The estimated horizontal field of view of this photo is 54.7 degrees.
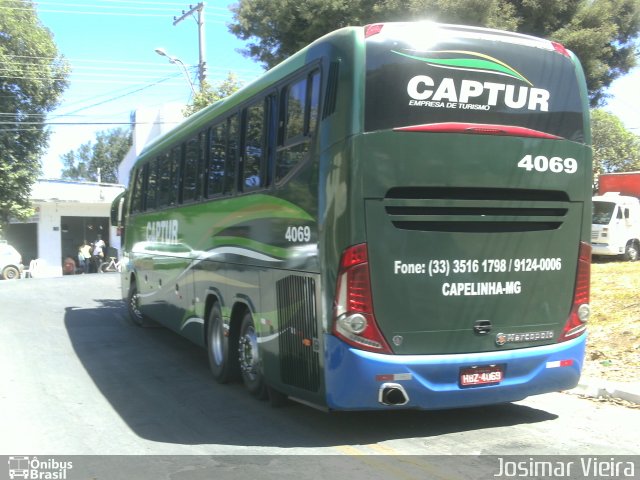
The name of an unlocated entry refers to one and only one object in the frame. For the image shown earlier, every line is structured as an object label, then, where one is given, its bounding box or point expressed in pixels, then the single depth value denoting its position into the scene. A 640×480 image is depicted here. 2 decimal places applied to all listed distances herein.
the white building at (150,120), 37.91
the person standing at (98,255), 33.00
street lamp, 24.64
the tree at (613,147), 40.97
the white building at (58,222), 34.81
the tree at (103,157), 86.12
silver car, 28.44
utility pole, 25.09
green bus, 5.19
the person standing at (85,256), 32.44
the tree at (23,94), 25.38
